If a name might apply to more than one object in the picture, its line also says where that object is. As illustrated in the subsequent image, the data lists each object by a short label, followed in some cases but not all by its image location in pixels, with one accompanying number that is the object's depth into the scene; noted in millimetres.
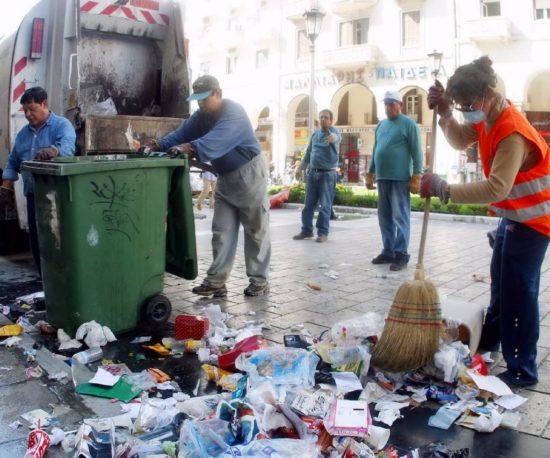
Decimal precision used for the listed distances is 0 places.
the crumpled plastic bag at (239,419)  2252
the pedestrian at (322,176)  8125
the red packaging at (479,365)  3062
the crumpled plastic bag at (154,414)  2479
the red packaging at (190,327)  3654
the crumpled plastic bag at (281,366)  2795
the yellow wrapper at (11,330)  3697
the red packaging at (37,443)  2244
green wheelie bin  3457
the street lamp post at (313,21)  13469
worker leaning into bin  4434
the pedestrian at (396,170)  6023
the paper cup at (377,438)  2369
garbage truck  5520
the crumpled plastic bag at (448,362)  2893
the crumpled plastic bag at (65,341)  3484
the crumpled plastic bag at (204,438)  2133
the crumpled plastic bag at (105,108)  6004
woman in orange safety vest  2723
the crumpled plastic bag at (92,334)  3496
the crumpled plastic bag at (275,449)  2123
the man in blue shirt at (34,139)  4617
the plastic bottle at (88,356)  3270
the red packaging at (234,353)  3158
